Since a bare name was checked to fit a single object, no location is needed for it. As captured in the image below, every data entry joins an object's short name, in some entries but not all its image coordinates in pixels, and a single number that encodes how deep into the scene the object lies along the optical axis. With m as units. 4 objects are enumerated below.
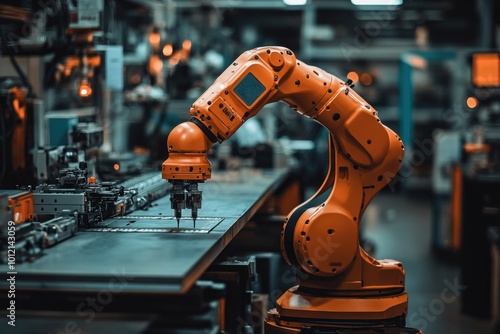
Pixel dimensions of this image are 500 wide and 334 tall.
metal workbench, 2.17
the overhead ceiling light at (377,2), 10.01
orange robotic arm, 2.87
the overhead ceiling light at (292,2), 9.66
